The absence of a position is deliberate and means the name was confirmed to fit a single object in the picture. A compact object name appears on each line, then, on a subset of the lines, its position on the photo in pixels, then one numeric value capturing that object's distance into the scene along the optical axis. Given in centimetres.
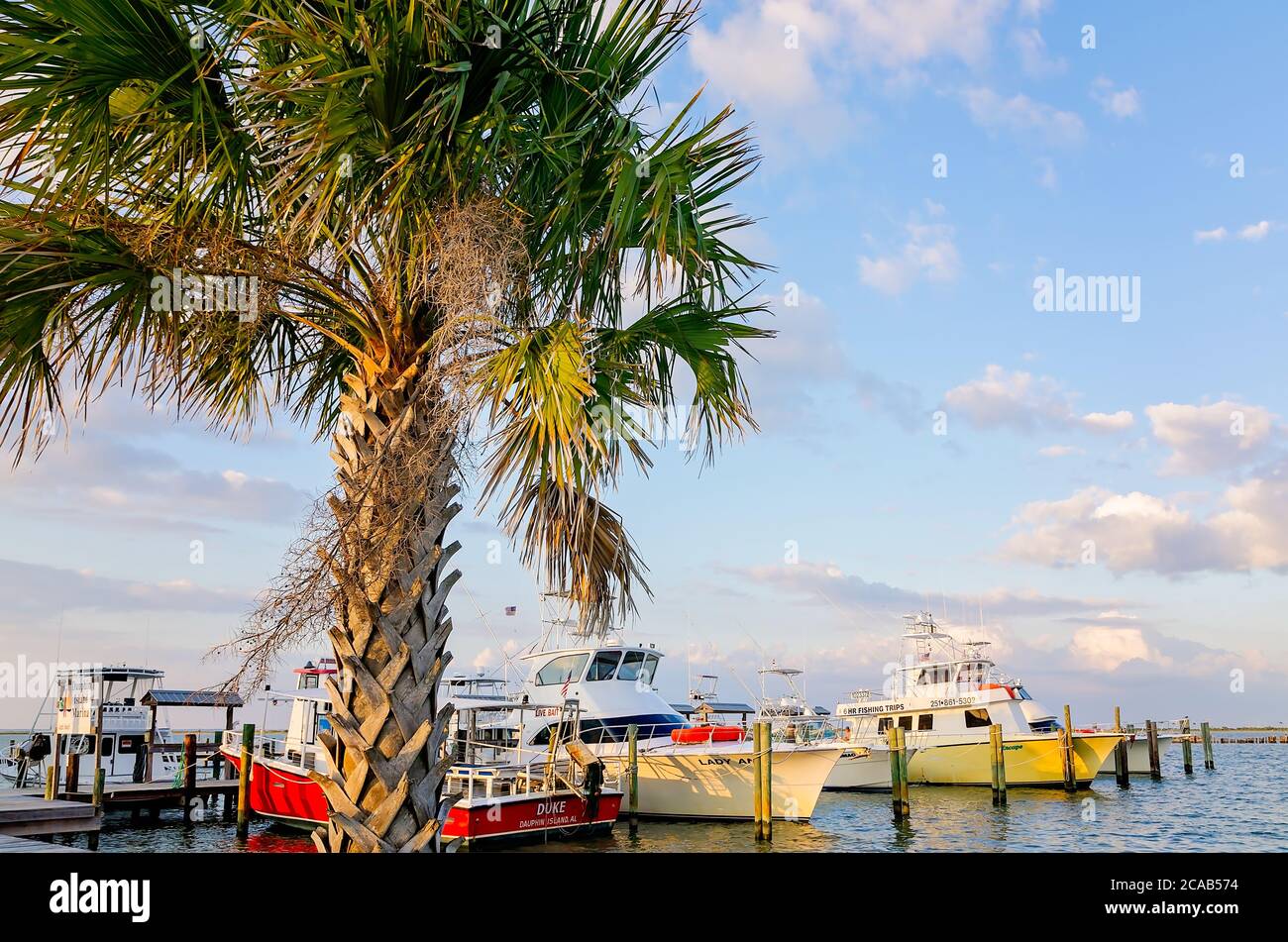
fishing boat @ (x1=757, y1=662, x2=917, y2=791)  3491
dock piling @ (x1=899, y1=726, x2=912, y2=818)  2539
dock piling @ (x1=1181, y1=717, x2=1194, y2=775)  4325
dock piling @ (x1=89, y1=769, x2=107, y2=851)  2018
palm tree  496
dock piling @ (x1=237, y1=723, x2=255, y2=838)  2206
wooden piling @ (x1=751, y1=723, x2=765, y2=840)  2169
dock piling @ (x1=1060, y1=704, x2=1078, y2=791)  3234
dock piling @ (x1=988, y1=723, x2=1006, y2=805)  2892
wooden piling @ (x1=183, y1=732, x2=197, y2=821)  2447
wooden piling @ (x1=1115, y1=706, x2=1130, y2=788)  3609
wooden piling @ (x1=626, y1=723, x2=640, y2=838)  2286
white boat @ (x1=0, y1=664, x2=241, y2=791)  3108
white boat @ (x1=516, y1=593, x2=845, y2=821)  2325
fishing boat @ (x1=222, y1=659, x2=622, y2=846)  1845
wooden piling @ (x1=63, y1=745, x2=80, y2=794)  2541
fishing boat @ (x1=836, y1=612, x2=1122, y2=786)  3353
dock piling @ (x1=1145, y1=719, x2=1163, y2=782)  3982
